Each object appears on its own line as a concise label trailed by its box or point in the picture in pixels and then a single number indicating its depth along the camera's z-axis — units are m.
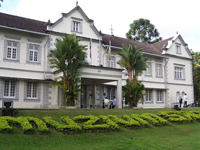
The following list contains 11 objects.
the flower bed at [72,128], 12.43
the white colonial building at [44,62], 22.34
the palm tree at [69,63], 18.86
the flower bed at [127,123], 14.66
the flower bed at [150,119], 16.11
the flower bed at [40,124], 11.83
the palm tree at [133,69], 22.67
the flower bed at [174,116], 17.53
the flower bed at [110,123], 13.88
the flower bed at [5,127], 11.14
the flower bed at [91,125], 13.05
